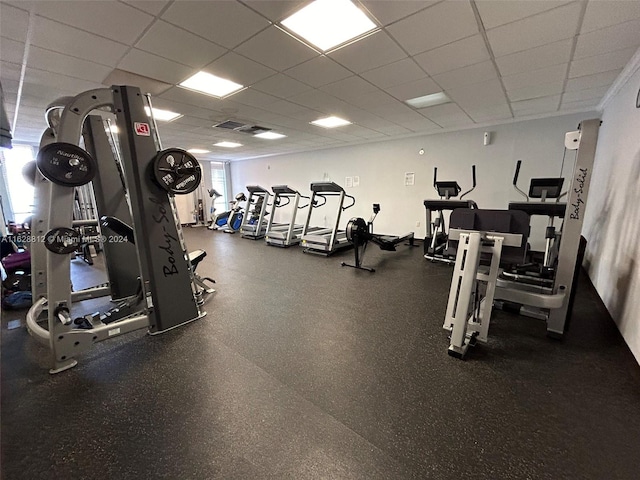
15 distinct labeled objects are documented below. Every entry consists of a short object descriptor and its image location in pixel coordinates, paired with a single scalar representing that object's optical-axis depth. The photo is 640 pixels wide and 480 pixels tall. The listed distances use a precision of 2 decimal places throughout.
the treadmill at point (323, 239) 5.34
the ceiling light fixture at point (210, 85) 3.07
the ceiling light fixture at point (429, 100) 3.70
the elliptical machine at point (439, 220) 4.50
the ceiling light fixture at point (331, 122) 4.83
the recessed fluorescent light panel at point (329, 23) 1.91
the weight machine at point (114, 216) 1.83
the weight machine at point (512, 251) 2.02
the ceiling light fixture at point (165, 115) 4.34
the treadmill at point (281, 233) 6.17
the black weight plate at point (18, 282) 3.17
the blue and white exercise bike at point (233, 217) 8.07
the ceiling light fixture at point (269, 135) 5.94
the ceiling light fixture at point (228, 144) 7.11
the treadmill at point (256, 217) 7.10
